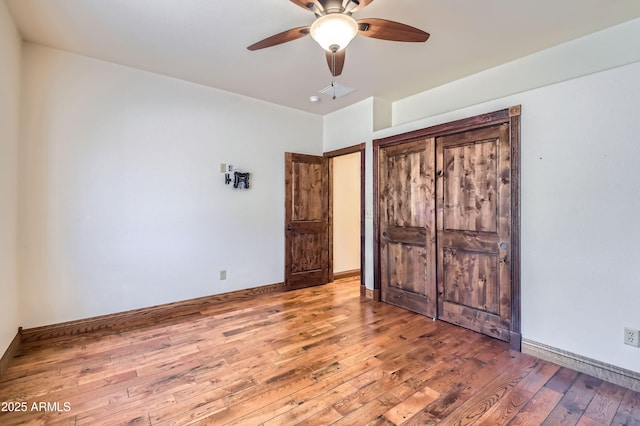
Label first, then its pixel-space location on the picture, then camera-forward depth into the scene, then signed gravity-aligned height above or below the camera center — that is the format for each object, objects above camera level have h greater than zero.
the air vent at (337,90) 3.69 +1.55
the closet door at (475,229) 2.79 -0.22
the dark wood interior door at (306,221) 4.56 -0.19
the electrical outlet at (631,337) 2.08 -0.93
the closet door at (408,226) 3.41 -0.22
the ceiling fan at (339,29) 1.78 +1.23
